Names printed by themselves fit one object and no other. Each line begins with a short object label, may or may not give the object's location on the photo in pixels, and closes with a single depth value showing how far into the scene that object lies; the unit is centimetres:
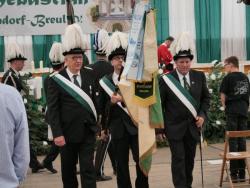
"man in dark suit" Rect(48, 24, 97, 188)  761
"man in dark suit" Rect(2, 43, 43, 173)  1068
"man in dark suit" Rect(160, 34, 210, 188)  830
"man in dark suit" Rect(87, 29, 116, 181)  1014
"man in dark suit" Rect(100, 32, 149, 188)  784
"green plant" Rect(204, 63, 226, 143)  1439
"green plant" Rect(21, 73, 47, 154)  1318
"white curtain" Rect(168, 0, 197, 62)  2031
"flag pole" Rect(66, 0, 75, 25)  1275
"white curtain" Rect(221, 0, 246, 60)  2063
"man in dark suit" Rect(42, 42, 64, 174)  941
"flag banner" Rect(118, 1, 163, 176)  763
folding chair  899
